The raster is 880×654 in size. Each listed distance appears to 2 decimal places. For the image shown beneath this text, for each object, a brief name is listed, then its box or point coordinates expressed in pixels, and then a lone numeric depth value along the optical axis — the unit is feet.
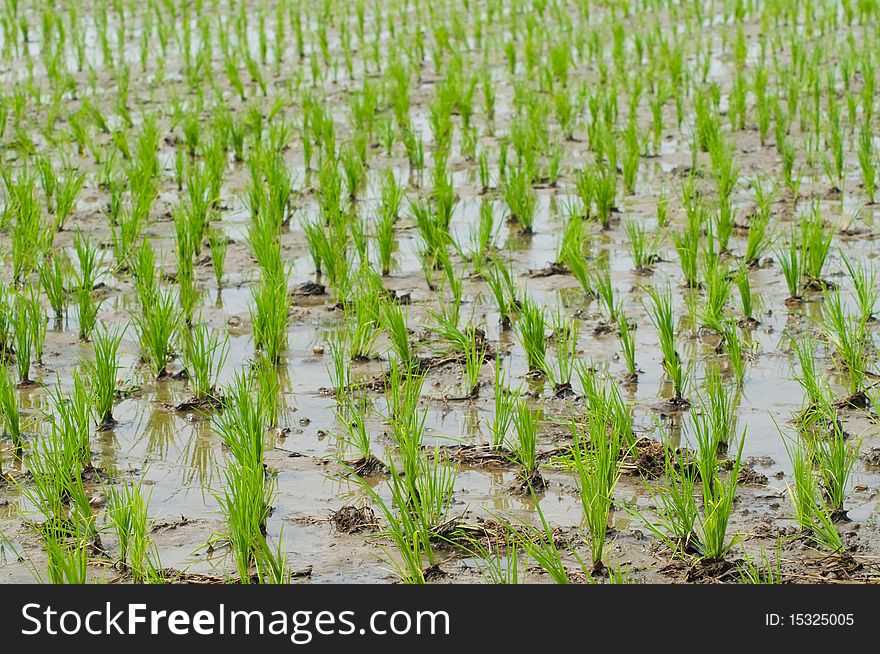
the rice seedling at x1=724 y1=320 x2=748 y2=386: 24.34
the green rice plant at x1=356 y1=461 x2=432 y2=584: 18.20
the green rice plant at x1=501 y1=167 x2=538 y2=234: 35.78
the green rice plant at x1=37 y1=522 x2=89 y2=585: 16.88
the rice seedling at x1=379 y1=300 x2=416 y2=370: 26.07
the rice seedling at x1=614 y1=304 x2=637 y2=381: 25.07
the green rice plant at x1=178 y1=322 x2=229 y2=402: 24.41
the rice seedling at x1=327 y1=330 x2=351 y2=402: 24.68
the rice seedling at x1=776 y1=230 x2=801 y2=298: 28.96
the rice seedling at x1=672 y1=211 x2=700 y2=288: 30.32
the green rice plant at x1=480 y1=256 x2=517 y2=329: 28.30
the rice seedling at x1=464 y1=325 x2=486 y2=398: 24.80
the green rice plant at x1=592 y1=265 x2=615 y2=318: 27.58
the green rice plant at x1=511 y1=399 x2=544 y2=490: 21.17
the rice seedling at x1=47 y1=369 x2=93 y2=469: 20.12
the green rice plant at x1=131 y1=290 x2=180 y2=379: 25.77
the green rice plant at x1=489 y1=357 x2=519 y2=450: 22.27
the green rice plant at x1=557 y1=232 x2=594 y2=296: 30.07
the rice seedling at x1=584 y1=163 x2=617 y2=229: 35.86
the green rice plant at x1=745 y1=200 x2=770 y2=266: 32.04
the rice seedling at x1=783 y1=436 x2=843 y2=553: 18.75
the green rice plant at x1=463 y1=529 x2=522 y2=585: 18.57
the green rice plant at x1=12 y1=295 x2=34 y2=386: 25.17
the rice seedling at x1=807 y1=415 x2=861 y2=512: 19.72
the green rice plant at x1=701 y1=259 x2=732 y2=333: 26.66
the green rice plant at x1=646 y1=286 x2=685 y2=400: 24.38
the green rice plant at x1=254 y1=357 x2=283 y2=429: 23.56
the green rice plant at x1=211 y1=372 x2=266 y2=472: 20.01
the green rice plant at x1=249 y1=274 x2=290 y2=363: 26.40
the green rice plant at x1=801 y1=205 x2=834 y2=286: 30.07
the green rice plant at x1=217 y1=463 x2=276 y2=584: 18.16
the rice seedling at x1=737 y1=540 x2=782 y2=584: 17.58
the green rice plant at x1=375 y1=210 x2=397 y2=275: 32.12
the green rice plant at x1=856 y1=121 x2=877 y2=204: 37.29
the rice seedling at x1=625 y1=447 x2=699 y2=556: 18.84
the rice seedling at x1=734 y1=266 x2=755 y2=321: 28.32
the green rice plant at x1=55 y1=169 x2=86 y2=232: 35.40
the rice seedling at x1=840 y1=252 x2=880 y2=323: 25.57
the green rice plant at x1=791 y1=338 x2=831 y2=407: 22.36
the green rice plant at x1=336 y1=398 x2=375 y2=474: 21.57
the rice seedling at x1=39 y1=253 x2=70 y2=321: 28.86
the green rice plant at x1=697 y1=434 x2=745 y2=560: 18.48
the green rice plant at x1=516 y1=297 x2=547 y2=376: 25.30
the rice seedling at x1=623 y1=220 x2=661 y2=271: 32.17
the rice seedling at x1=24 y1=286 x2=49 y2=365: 25.90
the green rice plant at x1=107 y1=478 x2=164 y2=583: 18.12
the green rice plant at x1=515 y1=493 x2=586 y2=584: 17.12
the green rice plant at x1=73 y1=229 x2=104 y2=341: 27.94
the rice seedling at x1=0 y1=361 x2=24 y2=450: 22.30
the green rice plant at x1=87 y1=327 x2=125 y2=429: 23.16
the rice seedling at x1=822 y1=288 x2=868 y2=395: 24.04
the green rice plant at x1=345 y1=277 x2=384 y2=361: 26.66
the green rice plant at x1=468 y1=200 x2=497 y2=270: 31.67
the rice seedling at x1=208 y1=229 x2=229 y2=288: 31.56
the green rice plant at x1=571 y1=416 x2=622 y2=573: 18.89
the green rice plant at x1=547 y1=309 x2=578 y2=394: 24.93
